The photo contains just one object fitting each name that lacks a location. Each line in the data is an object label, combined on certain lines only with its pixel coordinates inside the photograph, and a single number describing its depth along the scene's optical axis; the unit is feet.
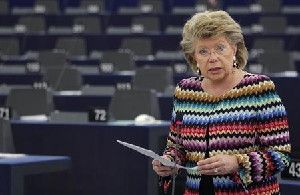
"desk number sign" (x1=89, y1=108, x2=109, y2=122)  38.39
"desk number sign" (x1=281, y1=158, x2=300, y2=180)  26.20
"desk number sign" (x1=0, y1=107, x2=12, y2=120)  40.46
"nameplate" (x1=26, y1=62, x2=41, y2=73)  71.61
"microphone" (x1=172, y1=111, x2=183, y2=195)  19.68
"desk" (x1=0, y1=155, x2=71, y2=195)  28.90
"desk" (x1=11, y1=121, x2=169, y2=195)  36.55
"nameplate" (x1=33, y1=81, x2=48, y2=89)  59.91
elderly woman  18.75
